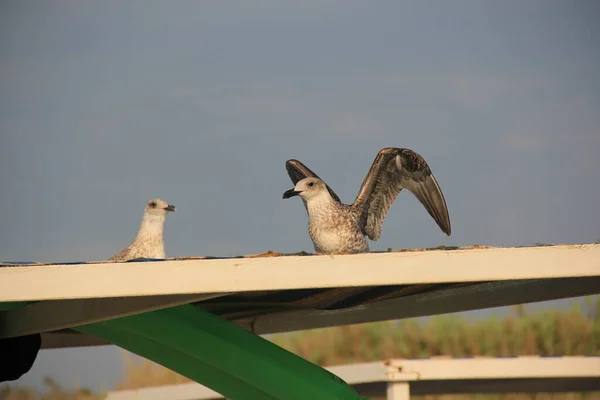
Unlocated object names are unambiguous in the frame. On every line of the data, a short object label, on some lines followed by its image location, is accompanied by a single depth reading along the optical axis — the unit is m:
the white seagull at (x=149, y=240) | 14.50
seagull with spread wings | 13.07
